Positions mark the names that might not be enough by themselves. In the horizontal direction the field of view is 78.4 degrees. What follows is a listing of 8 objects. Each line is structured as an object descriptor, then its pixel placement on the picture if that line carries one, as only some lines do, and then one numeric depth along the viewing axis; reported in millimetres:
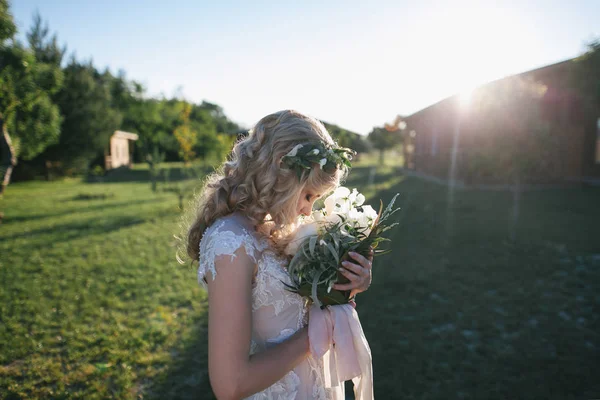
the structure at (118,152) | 32156
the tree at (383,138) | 40956
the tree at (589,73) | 9477
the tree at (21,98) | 11273
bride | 1351
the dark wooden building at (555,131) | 15474
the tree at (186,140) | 16047
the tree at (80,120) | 25000
